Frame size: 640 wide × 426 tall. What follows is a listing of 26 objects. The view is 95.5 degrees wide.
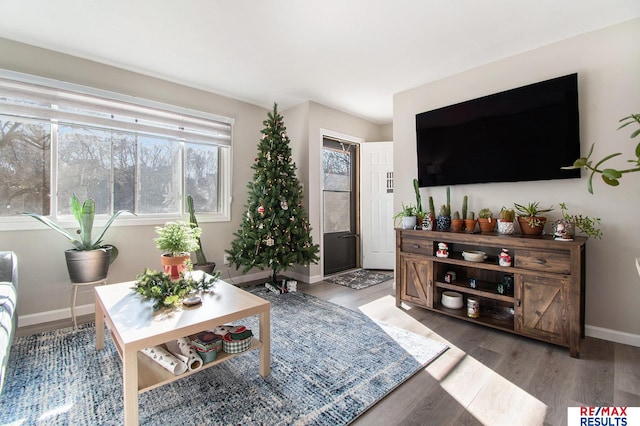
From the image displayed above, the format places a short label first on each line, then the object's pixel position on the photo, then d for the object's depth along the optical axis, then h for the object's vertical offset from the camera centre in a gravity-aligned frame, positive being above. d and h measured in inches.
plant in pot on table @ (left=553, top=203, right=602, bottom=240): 83.6 -3.9
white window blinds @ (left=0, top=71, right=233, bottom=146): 97.7 +41.8
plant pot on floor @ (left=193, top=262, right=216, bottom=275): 129.7 -23.1
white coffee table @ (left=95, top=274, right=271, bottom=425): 49.5 -21.4
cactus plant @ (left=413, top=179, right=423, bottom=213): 119.2 +7.8
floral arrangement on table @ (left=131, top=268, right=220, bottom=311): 66.2 -17.9
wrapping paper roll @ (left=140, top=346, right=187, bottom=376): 56.3 -28.8
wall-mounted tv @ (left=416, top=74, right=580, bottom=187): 92.0 +27.7
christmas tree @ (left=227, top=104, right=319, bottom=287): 133.5 -1.0
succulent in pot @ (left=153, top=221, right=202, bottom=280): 84.4 -9.3
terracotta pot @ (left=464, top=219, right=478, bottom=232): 104.5 -3.9
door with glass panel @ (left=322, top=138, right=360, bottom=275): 170.4 +5.1
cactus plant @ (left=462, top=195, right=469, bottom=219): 108.5 +2.5
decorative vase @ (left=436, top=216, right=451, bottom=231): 110.0 -3.6
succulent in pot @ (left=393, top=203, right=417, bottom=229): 116.0 -1.7
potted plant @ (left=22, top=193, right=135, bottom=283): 96.0 -11.5
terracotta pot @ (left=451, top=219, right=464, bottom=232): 107.7 -4.0
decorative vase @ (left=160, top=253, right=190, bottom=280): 84.2 -14.1
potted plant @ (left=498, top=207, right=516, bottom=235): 95.1 -3.0
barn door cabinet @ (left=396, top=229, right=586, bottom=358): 79.0 -22.5
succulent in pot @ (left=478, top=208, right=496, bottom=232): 101.4 -2.8
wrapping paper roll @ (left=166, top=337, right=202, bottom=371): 58.0 -28.8
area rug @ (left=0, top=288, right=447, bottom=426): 56.9 -38.7
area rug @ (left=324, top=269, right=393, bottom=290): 148.6 -35.2
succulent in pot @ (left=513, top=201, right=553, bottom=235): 91.6 -2.3
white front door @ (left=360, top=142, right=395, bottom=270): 177.0 +6.2
